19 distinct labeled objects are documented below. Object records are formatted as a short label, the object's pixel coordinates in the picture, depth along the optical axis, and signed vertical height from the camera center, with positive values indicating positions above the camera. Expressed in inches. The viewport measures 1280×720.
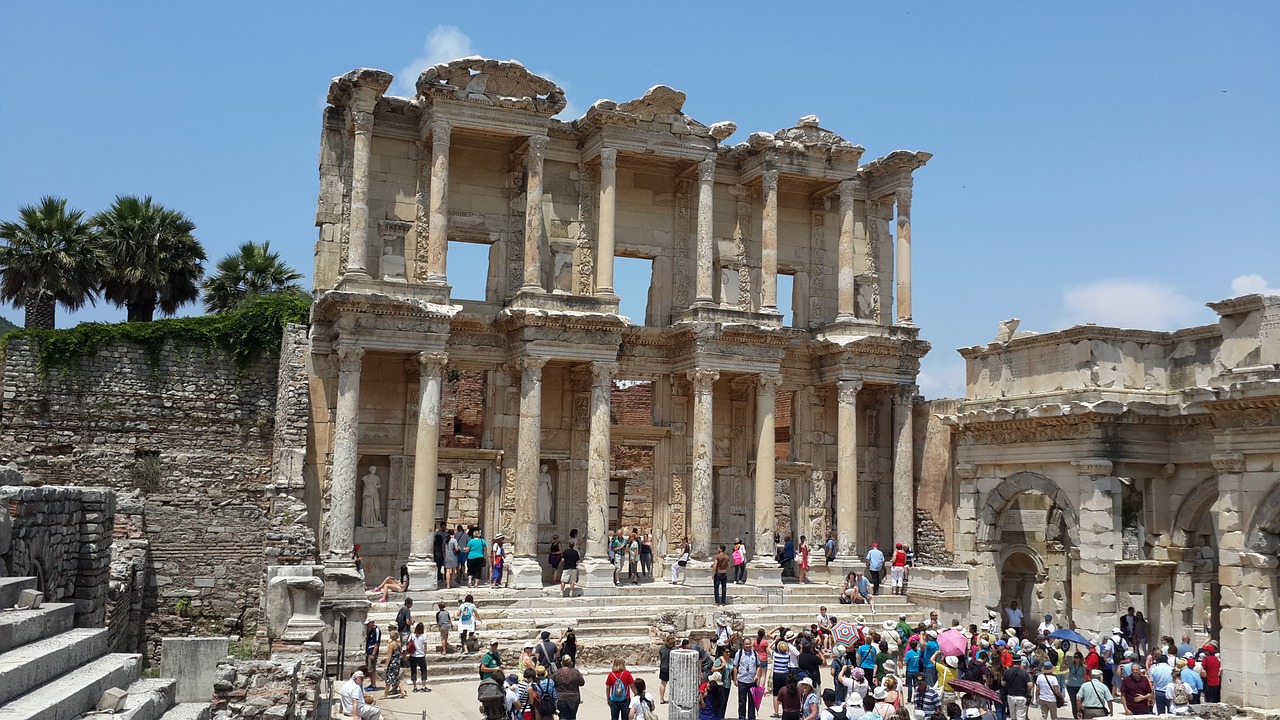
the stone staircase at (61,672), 327.3 -65.0
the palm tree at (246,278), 1327.5 +230.3
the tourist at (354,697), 562.3 -107.5
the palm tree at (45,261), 1136.2 +207.8
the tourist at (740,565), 1019.3 -66.6
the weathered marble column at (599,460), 992.9 +22.4
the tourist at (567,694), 549.3 -100.1
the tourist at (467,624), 792.3 -98.1
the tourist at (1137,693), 645.3 -107.5
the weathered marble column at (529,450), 979.3 +29.0
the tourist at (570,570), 954.7 -70.5
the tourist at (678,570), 1024.2 -72.8
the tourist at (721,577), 954.1 -72.3
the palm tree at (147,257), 1202.0 +229.1
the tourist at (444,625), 784.9 -98.6
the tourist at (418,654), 722.8 -109.0
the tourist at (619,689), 577.3 -102.0
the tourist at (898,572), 1028.4 -68.8
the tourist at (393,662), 701.9 -113.3
